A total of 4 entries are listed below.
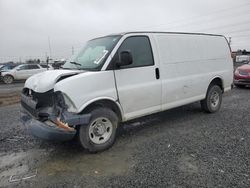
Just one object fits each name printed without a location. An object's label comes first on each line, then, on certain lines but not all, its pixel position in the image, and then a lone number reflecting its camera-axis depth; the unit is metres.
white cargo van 3.76
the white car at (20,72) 19.97
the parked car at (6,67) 22.59
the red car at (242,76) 11.04
